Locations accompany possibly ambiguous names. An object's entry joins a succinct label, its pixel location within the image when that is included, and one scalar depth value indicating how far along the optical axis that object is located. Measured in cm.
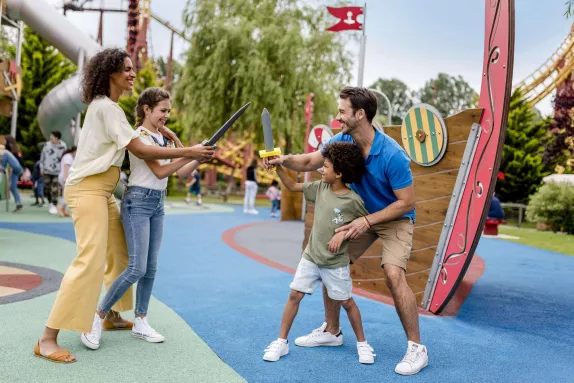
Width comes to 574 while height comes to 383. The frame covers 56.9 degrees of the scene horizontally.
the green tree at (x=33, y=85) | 2245
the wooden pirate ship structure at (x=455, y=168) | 429
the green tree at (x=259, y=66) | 2220
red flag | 1064
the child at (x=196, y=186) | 1806
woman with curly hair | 316
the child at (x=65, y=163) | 1021
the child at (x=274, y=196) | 1672
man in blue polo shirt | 339
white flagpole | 934
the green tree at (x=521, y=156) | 2197
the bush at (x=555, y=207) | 1550
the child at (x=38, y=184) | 1356
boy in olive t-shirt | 344
